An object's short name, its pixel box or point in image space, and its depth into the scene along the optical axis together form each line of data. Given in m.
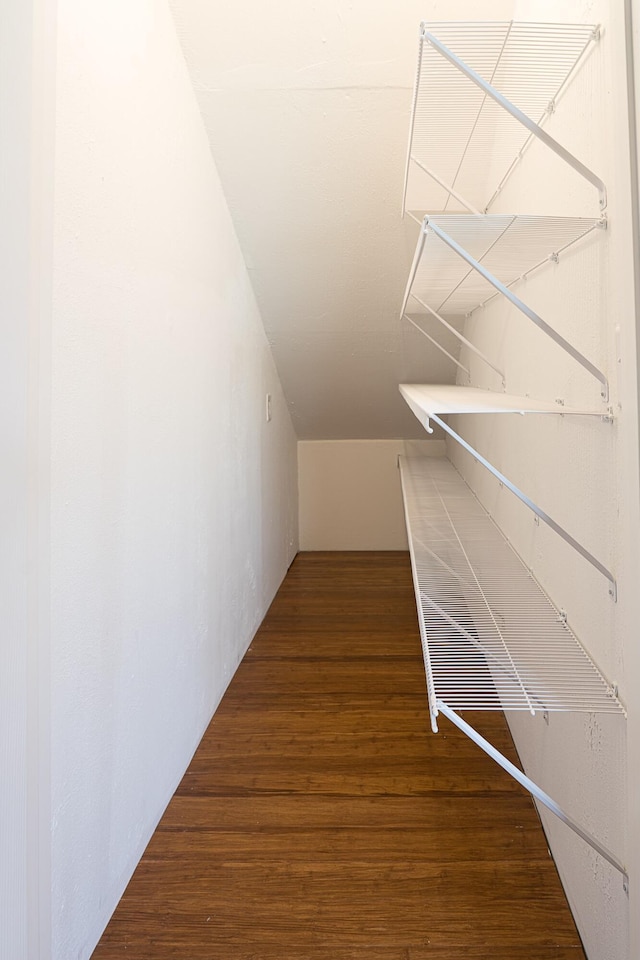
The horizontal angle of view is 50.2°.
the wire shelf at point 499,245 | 1.03
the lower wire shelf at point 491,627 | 1.03
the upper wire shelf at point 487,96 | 1.11
